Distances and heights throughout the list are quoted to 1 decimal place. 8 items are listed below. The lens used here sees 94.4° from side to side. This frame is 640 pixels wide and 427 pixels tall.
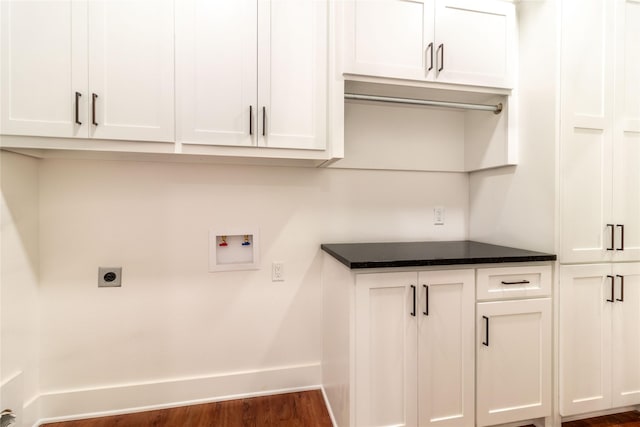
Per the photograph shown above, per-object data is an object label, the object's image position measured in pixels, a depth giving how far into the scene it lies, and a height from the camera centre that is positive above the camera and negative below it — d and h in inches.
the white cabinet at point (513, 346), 59.2 -27.3
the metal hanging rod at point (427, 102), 66.0 +25.5
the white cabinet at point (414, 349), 54.1 -25.9
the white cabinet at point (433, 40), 61.4 +37.4
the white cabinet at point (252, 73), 56.0 +27.2
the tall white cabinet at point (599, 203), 61.1 +2.1
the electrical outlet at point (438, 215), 83.3 -0.8
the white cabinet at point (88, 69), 50.1 +25.0
